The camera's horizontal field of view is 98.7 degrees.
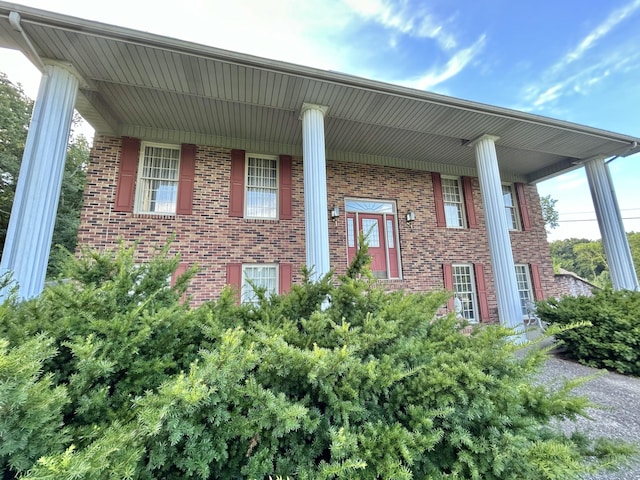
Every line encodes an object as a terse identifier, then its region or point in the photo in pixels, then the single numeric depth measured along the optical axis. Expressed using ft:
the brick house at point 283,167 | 14.32
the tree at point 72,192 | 41.93
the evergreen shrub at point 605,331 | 15.66
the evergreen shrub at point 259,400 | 3.15
